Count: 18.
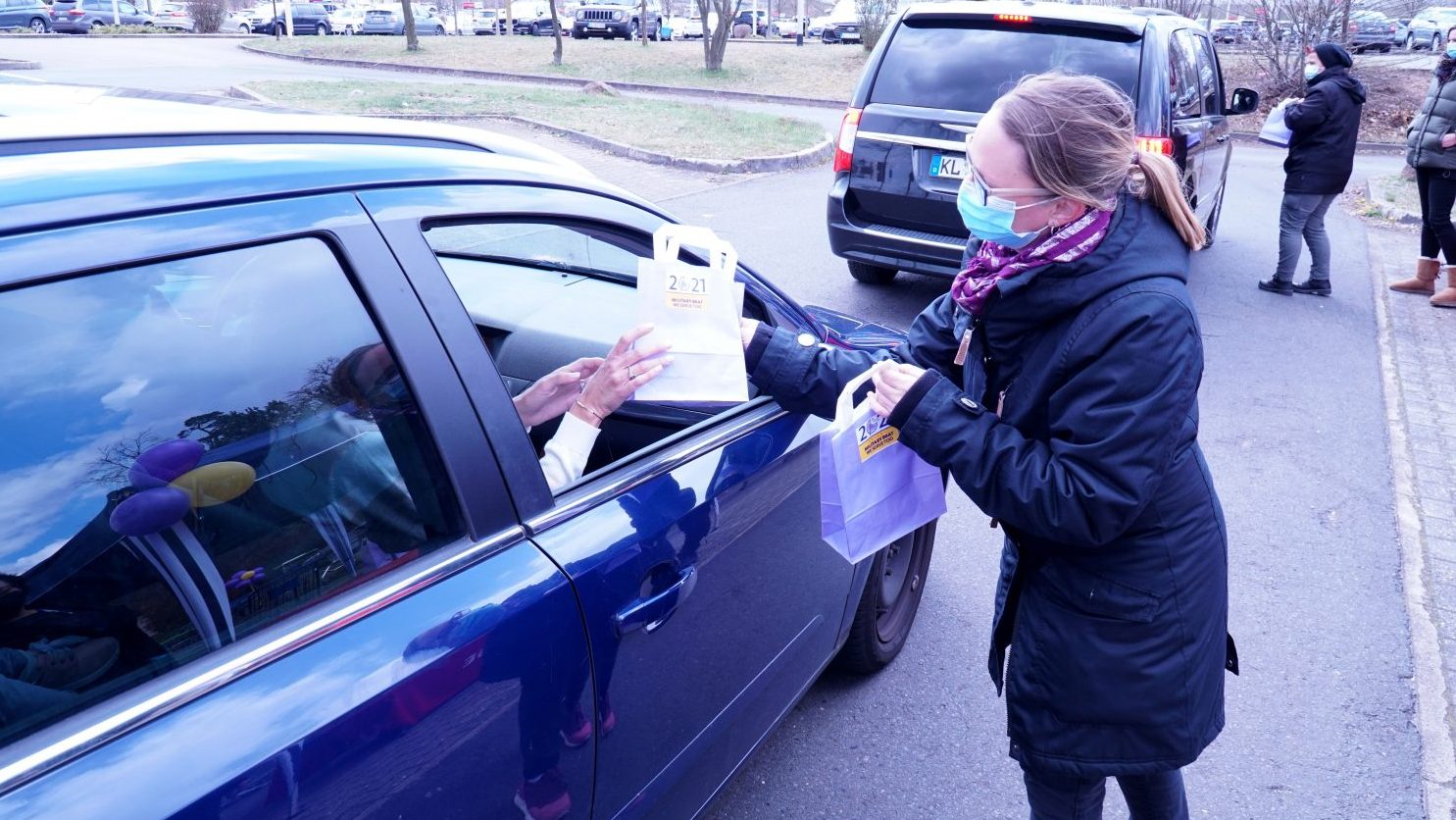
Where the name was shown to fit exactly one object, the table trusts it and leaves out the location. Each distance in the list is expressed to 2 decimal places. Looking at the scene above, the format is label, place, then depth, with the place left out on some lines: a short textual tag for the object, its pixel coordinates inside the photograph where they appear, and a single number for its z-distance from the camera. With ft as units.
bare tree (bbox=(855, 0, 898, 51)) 100.83
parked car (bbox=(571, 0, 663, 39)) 125.49
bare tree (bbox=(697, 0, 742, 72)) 83.35
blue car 4.05
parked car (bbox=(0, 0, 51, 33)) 119.44
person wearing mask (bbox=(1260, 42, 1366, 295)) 26.16
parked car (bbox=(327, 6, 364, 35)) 147.64
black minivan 20.44
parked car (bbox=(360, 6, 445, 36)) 144.15
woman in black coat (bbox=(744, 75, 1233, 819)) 5.61
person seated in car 6.47
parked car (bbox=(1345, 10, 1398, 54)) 110.73
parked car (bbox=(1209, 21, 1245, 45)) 115.83
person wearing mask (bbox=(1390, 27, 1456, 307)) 24.81
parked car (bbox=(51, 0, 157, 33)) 123.44
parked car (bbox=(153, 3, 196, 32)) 134.56
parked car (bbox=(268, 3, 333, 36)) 145.89
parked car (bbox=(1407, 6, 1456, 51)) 116.78
